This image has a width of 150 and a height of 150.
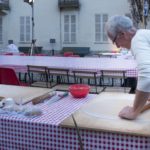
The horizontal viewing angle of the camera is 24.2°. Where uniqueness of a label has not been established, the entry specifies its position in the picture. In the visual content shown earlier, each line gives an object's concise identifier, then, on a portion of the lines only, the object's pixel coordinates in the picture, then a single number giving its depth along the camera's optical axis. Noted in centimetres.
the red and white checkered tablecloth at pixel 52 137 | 190
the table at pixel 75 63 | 582
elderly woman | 195
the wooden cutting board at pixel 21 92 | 266
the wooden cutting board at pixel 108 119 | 189
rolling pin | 256
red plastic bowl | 274
